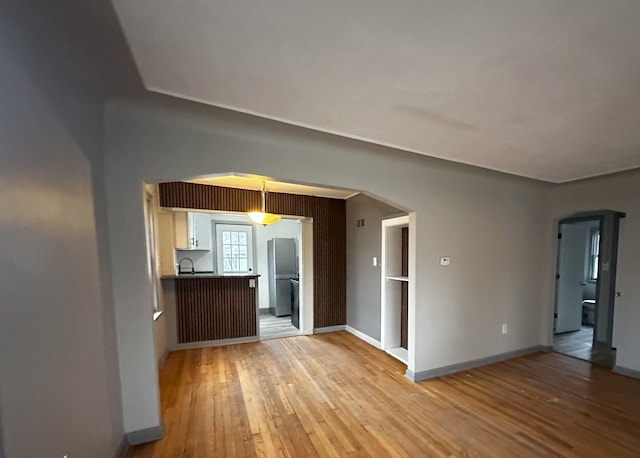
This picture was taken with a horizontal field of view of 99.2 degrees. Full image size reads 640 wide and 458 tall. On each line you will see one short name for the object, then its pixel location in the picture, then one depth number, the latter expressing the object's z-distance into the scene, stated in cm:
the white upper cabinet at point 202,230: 599
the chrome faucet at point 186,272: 551
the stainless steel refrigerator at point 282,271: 641
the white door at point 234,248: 632
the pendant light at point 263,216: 396
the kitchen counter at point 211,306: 413
